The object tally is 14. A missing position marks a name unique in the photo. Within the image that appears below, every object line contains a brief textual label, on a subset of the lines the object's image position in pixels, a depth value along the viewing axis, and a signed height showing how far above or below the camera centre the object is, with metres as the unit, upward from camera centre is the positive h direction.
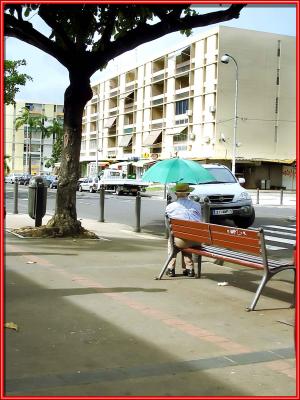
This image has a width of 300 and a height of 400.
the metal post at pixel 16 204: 18.81 -0.81
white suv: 14.25 -0.46
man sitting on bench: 7.91 -0.45
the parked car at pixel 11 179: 70.06 +0.24
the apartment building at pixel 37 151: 98.42 +5.63
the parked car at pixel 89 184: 46.35 -0.22
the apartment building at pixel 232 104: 54.41 +8.32
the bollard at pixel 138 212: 14.05 -0.78
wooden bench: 6.27 -0.77
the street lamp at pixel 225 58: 37.00 +8.43
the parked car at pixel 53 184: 53.81 -0.27
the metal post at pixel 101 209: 16.53 -0.82
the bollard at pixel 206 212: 10.32 -0.56
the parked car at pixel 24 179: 64.66 +0.24
